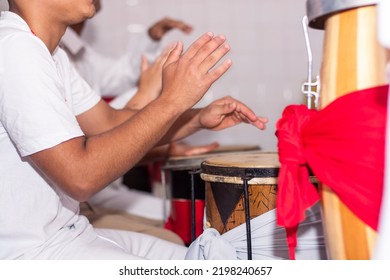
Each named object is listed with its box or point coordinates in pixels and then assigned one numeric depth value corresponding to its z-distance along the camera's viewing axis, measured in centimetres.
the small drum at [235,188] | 277
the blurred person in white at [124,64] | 488
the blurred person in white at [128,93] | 362
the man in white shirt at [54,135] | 257
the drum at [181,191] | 367
